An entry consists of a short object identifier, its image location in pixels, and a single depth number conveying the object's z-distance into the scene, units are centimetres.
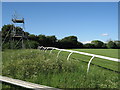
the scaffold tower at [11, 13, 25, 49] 1207
